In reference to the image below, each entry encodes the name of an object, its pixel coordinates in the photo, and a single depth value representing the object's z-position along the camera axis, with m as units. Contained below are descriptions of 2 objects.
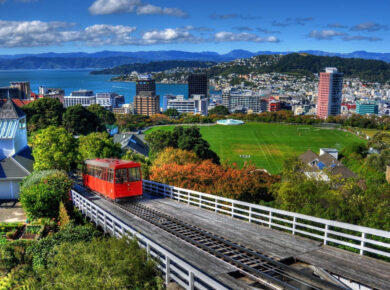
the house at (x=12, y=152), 26.20
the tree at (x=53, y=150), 26.38
